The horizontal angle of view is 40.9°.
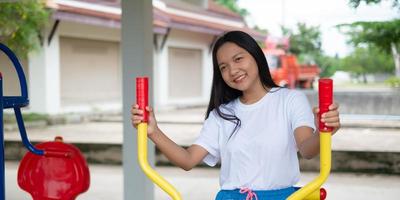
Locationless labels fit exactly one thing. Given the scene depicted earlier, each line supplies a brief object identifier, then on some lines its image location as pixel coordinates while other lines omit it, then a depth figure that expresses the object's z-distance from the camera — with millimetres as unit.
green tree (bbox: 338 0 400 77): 7570
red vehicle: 16984
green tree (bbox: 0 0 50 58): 8109
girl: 1564
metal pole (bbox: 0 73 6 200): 1961
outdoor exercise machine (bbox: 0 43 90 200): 2238
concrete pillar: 3396
